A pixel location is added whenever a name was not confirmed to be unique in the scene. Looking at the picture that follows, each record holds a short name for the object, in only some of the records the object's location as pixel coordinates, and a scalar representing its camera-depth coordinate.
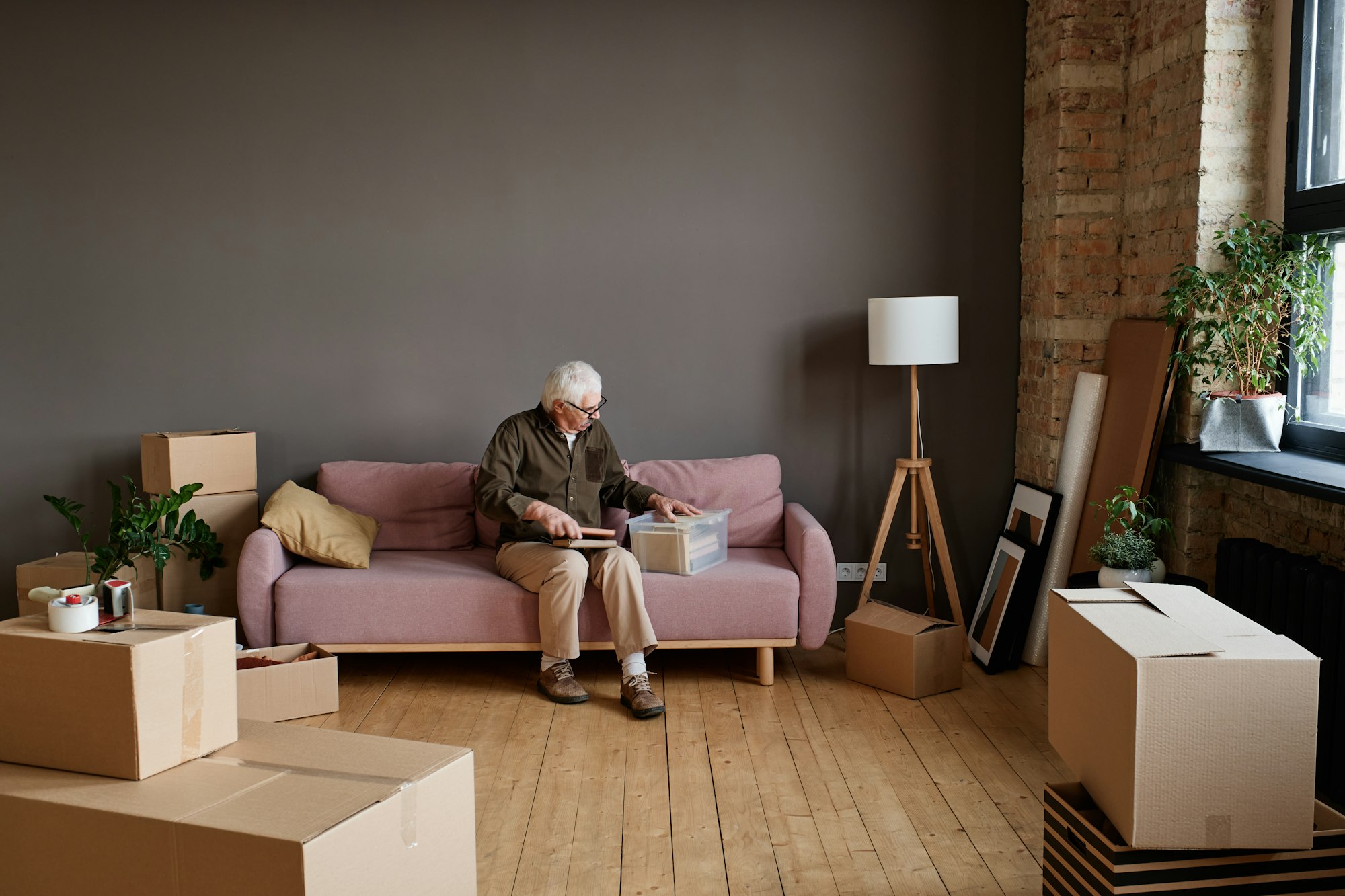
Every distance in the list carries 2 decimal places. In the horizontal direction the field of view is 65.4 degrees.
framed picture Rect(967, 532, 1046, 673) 4.11
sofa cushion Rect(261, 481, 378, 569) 3.97
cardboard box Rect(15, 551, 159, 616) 4.14
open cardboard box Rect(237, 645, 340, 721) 3.48
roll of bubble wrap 4.11
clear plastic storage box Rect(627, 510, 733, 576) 3.89
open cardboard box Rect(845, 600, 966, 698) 3.77
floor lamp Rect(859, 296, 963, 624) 4.19
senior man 3.77
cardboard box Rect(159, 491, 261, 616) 4.16
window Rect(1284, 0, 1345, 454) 3.23
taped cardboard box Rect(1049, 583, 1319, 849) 1.83
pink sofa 3.86
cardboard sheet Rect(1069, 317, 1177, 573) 3.71
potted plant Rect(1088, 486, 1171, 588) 3.46
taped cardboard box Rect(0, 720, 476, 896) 1.63
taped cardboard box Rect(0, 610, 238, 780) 1.80
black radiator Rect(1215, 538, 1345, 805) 2.76
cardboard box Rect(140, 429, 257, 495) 4.13
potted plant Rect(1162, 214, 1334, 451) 3.30
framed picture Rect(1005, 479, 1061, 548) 4.15
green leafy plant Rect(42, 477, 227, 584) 3.76
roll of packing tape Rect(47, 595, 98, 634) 1.87
